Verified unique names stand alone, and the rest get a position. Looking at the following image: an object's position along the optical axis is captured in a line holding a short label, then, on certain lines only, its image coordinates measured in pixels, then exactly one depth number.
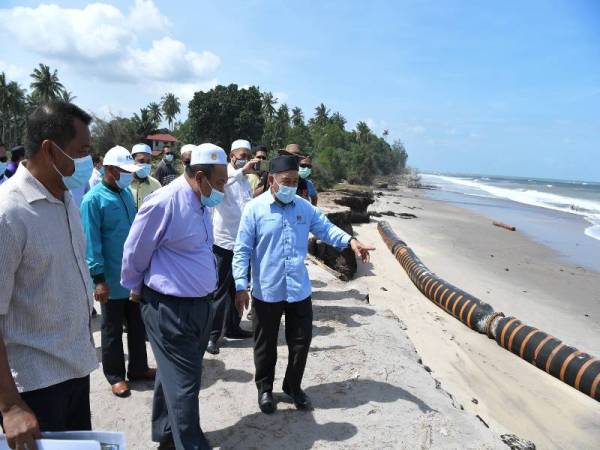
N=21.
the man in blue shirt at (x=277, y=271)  3.71
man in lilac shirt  2.81
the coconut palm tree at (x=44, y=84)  51.38
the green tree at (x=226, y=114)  48.12
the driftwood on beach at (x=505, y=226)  24.20
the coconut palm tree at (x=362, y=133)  89.62
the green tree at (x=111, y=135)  36.72
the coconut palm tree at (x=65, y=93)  51.08
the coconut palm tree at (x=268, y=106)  72.81
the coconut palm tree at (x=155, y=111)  70.56
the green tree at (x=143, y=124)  48.72
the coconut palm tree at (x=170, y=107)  79.38
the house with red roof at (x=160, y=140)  66.62
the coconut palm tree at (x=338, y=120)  89.88
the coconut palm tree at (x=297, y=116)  81.94
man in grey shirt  1.72
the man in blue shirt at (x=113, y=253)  3.76
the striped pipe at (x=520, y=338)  6.55
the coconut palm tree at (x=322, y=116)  91.06
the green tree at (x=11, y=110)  48.31
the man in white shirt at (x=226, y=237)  4.98
